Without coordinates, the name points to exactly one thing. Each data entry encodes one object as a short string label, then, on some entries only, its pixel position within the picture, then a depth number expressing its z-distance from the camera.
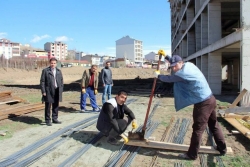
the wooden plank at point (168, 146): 4.45
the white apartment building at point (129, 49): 128.62
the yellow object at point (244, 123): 5.99
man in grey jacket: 9.03
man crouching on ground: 4.61
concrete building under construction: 9.45
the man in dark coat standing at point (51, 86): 6.33
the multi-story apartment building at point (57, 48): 133.75
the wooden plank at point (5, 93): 10.27
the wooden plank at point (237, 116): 6.78
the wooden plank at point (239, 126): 5.15
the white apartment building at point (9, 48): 104.07
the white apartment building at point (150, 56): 158.88
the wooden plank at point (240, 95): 7.69
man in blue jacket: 3.99
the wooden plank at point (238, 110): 6.35
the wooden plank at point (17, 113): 7.35
